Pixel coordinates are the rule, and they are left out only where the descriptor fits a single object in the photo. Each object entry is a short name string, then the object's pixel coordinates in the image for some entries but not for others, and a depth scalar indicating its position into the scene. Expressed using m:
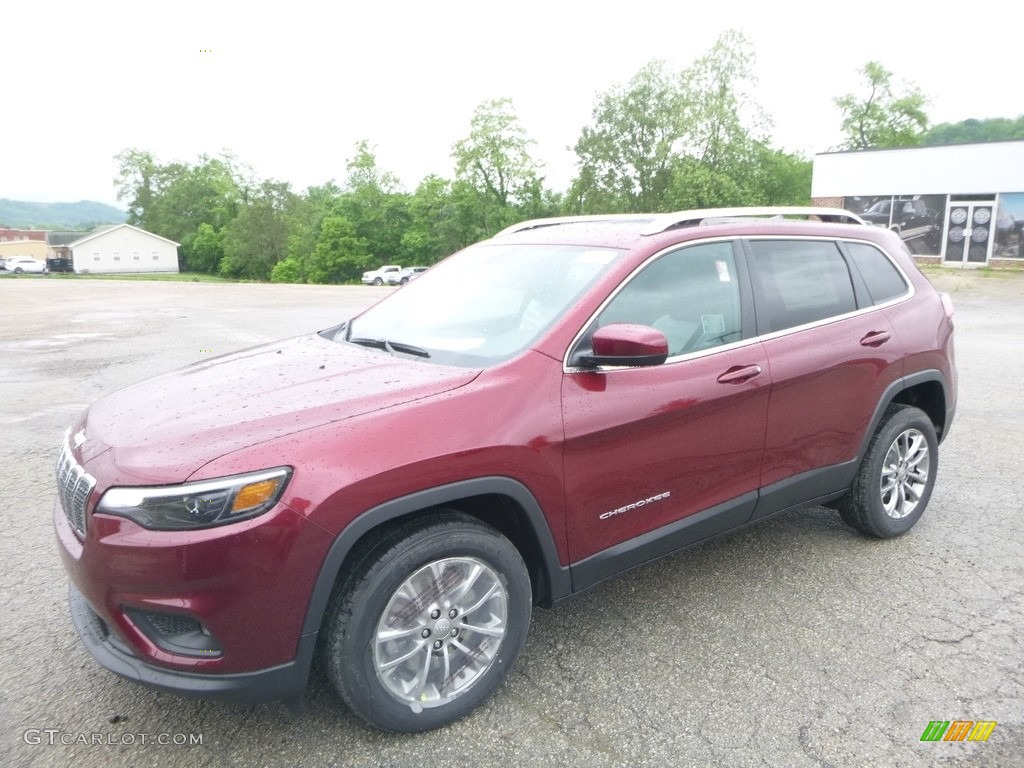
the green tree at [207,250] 93.31
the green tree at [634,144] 55.06
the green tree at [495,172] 64.56
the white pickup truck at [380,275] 54.88
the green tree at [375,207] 77.75
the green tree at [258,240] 83.44
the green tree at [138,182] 99.88
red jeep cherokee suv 2.29
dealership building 27.27
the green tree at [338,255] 76.50
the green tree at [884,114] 59.78
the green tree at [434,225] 68.44
